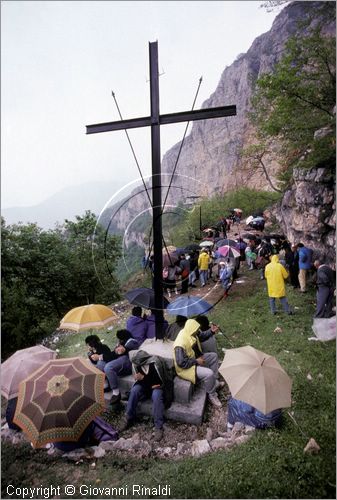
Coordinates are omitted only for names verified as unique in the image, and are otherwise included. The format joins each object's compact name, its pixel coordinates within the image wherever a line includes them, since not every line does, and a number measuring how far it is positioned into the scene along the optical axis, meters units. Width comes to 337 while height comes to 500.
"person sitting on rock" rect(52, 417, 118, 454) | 4.78
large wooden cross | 5.79
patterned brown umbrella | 4.02
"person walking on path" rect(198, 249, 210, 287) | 11.52
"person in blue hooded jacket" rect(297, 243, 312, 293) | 9.24
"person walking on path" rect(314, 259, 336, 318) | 7.20
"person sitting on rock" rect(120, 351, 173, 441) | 5.07
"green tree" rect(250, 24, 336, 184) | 9.91
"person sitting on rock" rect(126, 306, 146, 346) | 6.88
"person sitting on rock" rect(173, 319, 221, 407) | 5.35
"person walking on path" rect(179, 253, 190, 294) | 10.32
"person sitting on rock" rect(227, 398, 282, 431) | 4.60
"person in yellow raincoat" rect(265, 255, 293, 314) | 8.08
